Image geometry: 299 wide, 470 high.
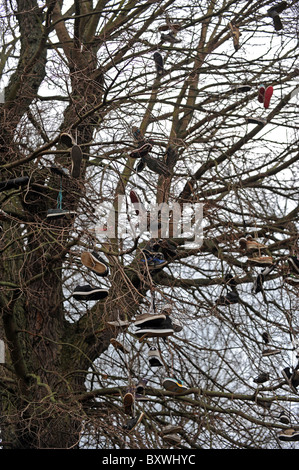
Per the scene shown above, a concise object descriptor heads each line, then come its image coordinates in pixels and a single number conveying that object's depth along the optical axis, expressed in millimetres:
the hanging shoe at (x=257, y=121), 6652
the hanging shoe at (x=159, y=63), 5971
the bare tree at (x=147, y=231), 5500
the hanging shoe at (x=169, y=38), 6430
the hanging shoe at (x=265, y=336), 6383
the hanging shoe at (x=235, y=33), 6562
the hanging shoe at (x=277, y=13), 6401
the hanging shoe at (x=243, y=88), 6695
